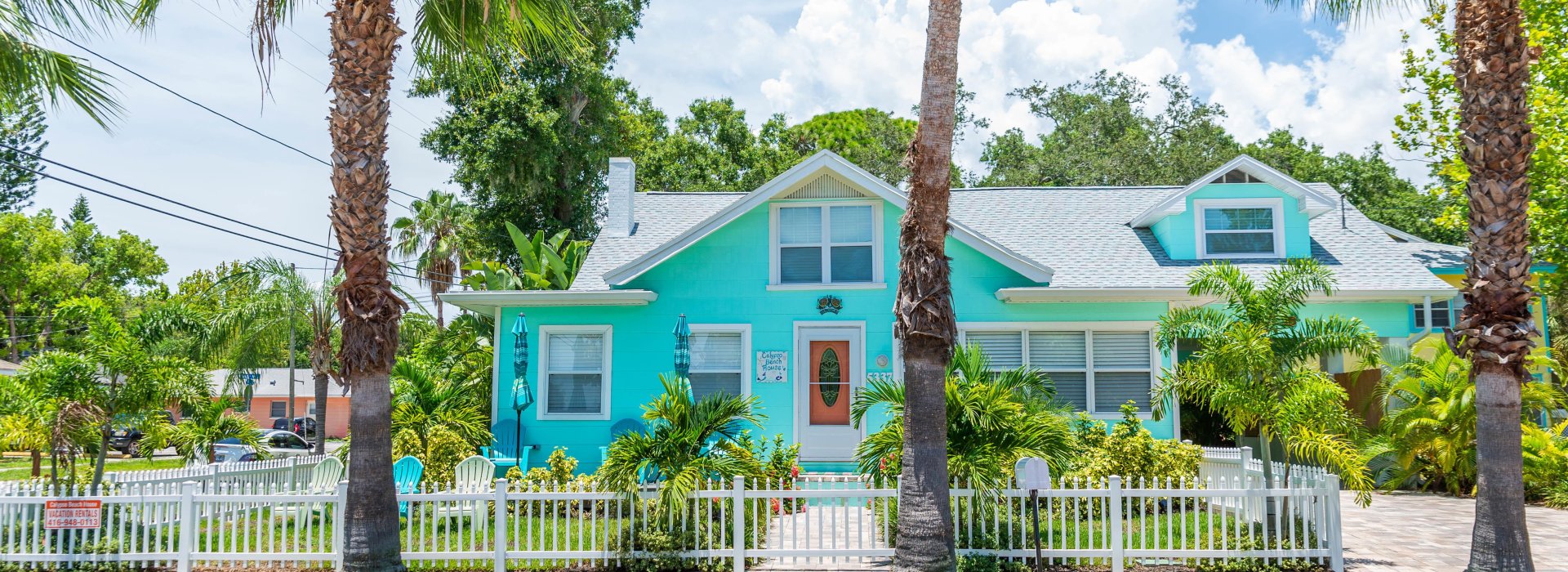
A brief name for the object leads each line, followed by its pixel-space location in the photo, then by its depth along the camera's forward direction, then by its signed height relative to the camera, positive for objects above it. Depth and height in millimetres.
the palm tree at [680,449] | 9969 -847
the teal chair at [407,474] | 12539 -1335
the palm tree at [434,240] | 35625 +4586
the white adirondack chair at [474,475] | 12070 -1314
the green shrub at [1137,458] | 12094 -1101
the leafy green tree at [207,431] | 17000 -1106
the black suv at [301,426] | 44181 -2601
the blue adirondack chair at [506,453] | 14922 -1292
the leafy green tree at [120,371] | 12289 -35
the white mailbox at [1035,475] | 8867 -942
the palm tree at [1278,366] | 10102 +28
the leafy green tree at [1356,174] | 36938 +7483
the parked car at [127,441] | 35531 -2645
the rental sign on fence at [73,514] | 10102 -1478
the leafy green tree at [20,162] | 41803 +9093
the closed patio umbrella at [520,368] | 14609 +11
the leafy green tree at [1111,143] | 35125 +8561
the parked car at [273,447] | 27219 -2374
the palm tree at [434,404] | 14664 -569
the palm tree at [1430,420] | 14469 -758
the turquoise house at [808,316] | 15547 +836
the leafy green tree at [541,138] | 28078 +6612
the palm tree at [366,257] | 8742 +989
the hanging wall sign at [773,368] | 15570 +13
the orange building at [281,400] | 51812 -1640
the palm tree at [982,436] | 10180 -706
